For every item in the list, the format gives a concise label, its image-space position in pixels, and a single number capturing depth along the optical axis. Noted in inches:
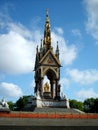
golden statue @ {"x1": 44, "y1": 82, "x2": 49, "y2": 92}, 1164.2
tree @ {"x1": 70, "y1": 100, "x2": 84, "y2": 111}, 1974.4
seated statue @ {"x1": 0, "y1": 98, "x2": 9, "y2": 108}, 768.2
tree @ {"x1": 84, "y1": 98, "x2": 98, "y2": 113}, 1797.8
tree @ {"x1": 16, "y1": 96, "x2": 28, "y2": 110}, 1927.1
